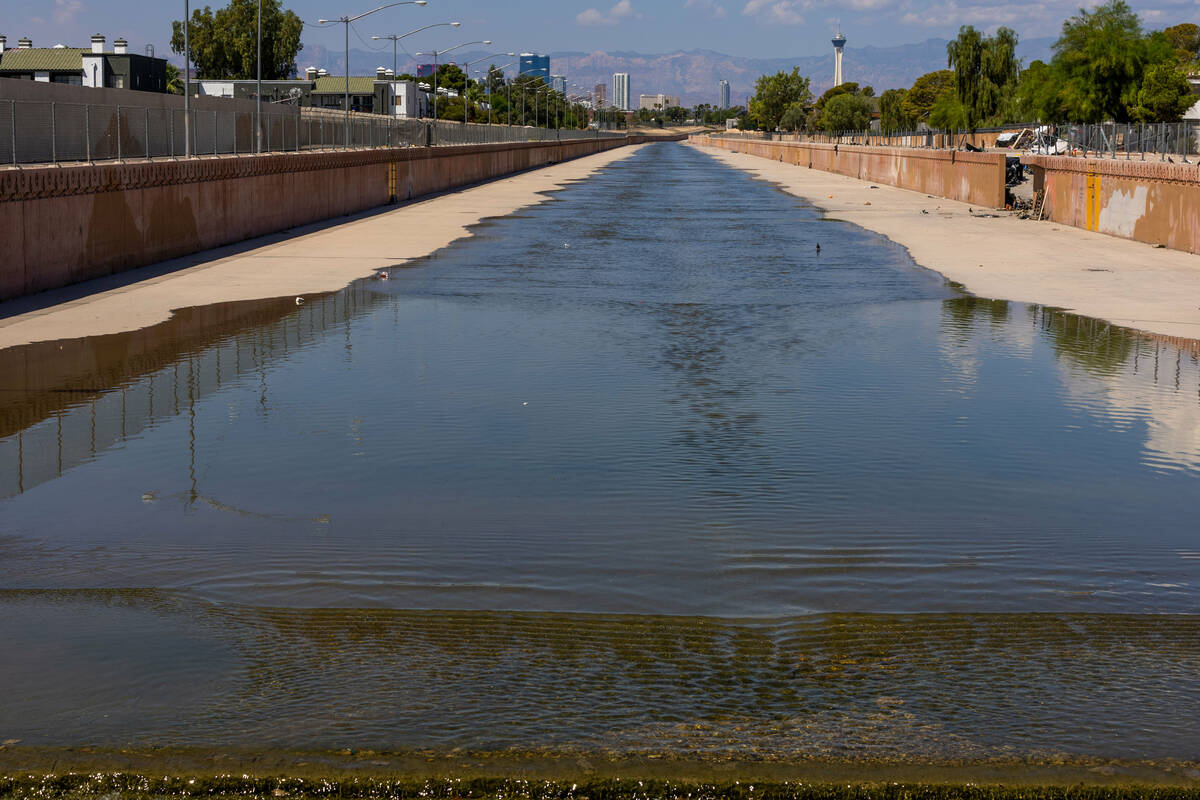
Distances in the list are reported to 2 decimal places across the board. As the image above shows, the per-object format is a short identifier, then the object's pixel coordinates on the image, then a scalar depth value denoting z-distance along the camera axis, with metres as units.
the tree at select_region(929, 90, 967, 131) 149.25
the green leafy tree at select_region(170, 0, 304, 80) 182.62
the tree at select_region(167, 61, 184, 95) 164.57
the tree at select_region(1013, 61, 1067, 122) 107.25
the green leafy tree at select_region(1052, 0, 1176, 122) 97.44
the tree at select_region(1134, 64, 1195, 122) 91.38
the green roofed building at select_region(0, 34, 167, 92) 108.06
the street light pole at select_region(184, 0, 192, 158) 31.89
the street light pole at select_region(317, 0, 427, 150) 57.89
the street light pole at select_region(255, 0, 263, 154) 38.19
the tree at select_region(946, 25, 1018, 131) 141.62
